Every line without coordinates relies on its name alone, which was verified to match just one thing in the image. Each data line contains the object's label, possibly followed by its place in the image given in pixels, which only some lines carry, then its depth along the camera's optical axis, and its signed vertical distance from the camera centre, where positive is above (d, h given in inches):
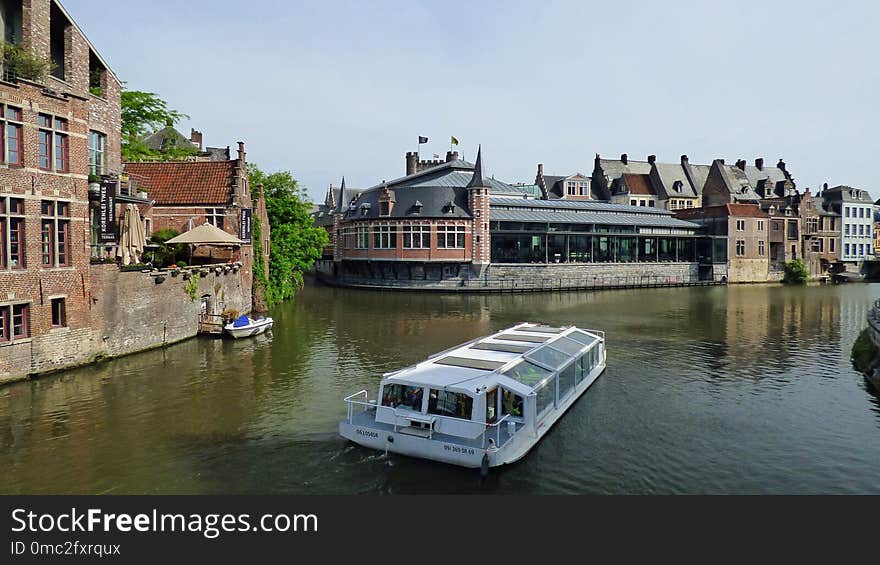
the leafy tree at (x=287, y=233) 1911.9 +114.3
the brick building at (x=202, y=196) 1492.4 +178.3
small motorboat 1214.3 -124.2
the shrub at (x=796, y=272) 3046.3 -54.6
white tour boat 550.0 -145.4
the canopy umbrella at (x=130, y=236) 1115.3 +59.5
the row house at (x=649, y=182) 3624.5 +498.1
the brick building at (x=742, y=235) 3002.0 +136.1
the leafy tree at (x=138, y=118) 1867.6 +491.9
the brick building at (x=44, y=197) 799.7 +101.7
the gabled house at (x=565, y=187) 3459.6 +450.8
